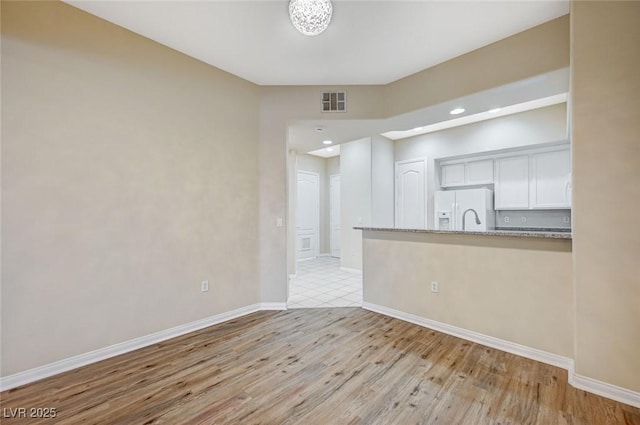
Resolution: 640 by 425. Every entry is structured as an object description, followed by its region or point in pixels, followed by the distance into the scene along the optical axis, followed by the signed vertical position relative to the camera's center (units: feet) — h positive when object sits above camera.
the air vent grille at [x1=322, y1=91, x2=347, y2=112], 11.58 +4.70
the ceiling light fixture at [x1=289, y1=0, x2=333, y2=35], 6.76 +4.96
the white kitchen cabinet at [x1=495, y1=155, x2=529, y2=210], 15.19 +1.65
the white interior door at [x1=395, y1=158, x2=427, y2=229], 18.62 +1.25
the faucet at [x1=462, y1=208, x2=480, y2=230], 15.85 -0.13
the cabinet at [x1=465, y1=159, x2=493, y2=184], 16.69 +2.50
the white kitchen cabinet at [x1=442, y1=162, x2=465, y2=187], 17.81 +2.49
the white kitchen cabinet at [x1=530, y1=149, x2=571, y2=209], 13.92 +1.67
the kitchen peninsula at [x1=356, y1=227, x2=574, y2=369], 7.47 -2.40
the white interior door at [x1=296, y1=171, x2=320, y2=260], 24.07 -0.28
